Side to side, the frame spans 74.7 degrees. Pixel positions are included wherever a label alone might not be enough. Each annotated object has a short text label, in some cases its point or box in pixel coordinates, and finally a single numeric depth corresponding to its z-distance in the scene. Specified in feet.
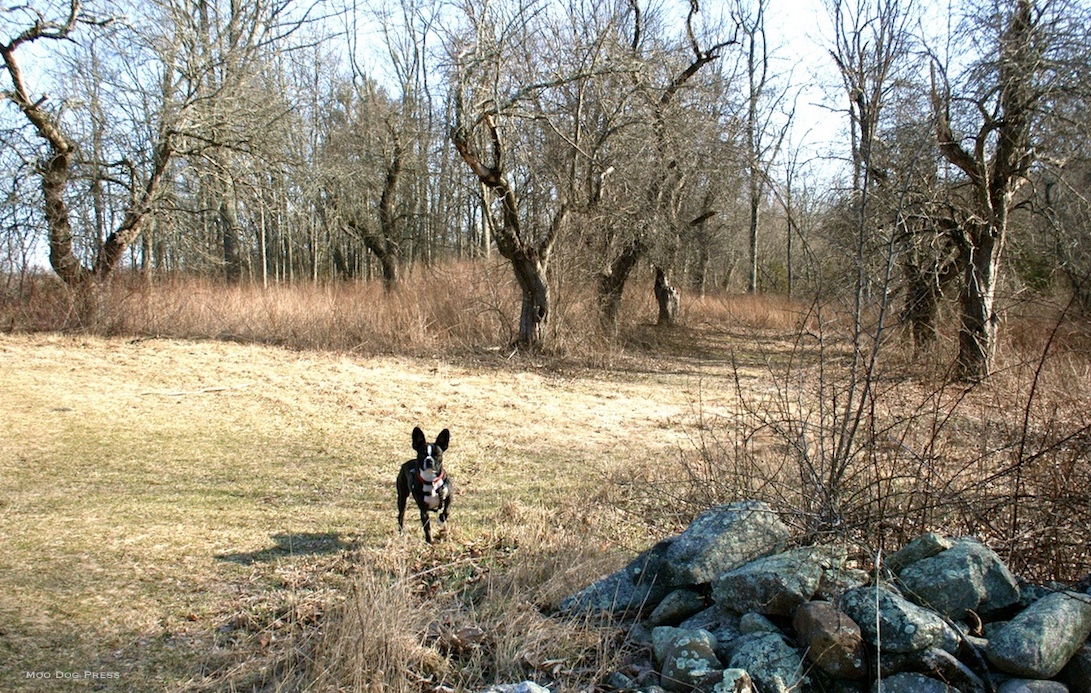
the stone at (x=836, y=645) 10.37
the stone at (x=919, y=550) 12.20
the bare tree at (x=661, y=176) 56.03
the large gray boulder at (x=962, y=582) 11.26
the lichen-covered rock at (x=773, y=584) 11.34
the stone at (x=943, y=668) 10.21
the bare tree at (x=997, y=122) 33.50
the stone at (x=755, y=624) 11.27
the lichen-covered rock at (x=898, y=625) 10.34
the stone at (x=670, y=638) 10.98
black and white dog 16.93
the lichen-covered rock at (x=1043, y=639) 10.15
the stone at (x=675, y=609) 12.49
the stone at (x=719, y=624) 11.53
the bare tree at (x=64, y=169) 42.39
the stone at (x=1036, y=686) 9.95
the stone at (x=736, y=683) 9.92
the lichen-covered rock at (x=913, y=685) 10.07
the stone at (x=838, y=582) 11.62
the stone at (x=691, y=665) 10.29
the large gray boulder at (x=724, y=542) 12.87
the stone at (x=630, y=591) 12.87
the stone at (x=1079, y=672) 10.25
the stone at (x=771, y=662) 10.29
